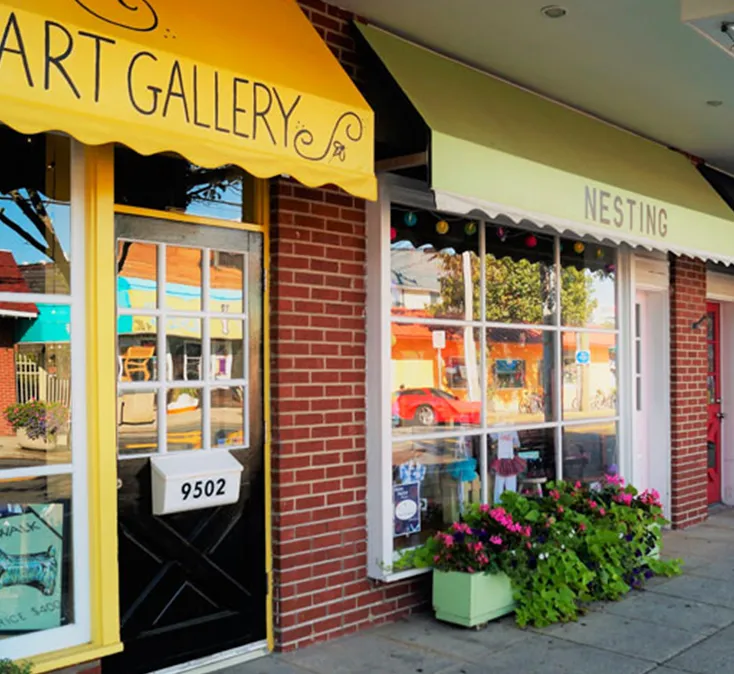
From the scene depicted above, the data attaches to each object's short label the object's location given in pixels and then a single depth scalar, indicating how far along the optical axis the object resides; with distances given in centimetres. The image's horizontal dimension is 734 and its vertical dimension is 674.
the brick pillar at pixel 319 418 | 470
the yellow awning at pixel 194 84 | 306
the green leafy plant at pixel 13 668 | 338
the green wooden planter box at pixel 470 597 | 502
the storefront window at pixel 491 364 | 551
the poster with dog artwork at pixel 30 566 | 377
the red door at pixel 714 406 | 970
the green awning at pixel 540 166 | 471
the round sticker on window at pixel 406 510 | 537
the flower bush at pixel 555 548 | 518
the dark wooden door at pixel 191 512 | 414
